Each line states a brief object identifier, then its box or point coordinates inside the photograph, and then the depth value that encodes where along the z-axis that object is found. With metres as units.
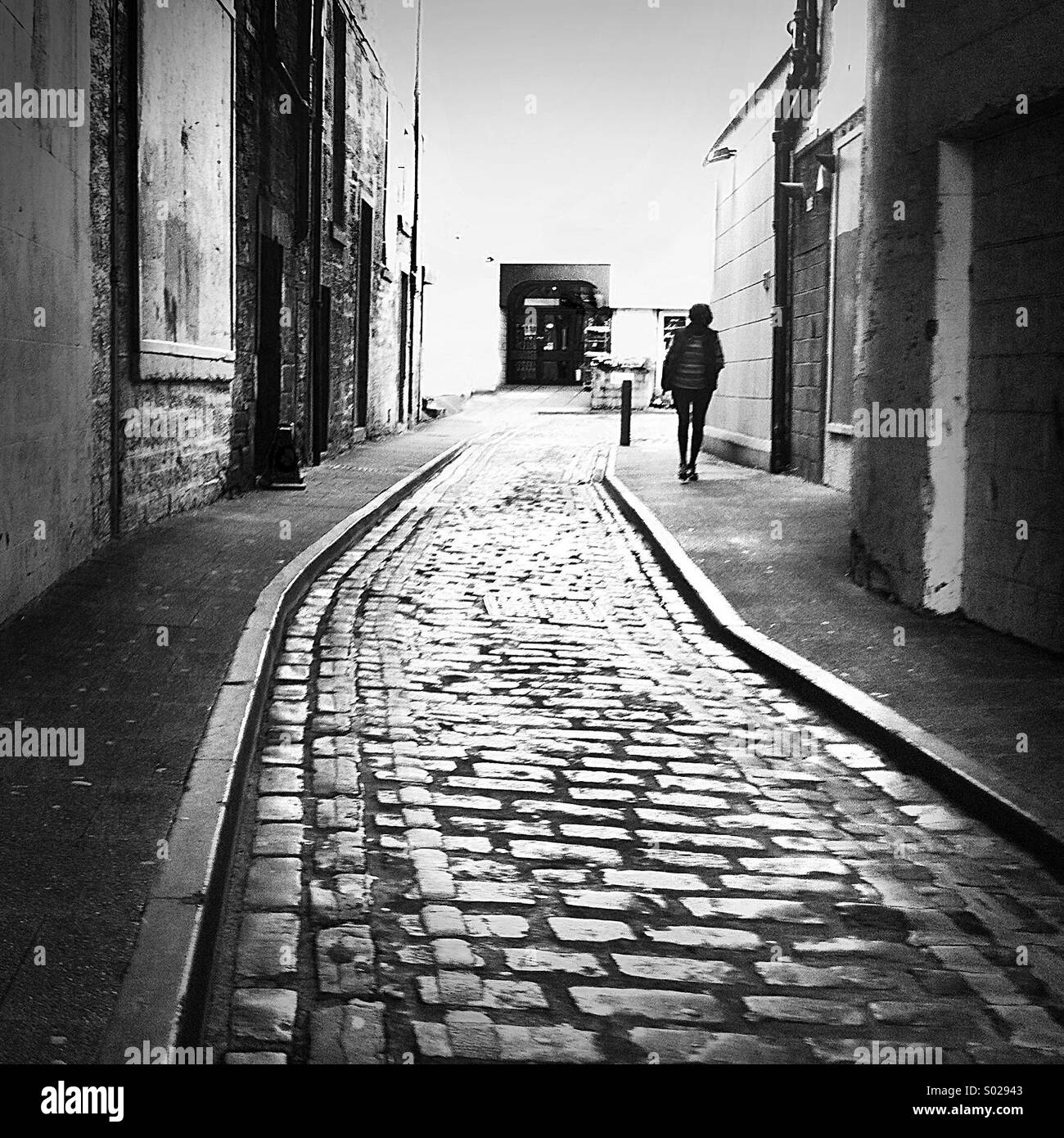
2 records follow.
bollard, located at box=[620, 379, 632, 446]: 23.36
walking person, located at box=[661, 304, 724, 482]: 16.19
